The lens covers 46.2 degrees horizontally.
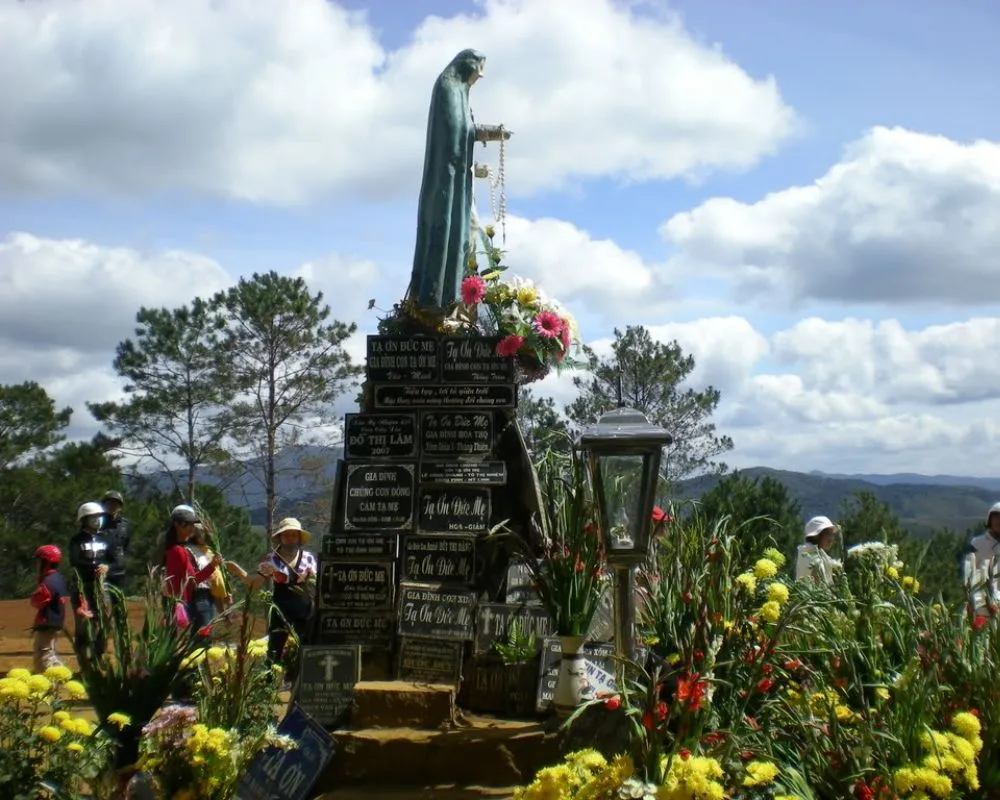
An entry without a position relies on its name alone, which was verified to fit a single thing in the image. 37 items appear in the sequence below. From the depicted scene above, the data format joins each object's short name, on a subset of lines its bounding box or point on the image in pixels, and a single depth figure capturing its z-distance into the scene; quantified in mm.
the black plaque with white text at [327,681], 6672
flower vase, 5742
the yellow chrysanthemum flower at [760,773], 3791
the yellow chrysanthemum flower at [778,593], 4992
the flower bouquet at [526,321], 7973
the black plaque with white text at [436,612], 6984
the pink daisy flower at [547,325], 7953
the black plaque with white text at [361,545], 7418
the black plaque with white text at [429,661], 6840
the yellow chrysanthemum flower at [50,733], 5062
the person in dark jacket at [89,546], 8805
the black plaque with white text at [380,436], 7734
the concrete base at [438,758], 6117
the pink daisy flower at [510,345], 7769
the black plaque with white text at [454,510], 7430
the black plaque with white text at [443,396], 7801
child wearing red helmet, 8859
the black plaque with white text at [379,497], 7535
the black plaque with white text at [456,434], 7664
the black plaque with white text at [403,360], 7871
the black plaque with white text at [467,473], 7508
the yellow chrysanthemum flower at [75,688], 5340
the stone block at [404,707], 6473
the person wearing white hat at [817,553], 6512
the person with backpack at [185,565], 7799
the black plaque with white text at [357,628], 7207
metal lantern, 5297
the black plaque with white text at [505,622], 6895
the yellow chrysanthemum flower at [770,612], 4840
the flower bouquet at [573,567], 6069
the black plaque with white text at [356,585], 7312
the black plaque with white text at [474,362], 7844
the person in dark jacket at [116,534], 8992
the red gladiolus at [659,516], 6697
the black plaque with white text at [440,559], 7301
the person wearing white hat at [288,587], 7566
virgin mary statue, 8531
